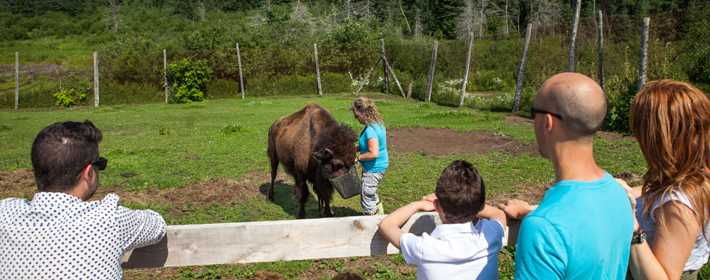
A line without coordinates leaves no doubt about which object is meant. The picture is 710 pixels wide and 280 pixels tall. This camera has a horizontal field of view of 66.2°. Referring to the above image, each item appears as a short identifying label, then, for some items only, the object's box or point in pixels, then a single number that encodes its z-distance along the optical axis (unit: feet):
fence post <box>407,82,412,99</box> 85.30
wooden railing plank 9.68
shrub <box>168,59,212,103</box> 88.84
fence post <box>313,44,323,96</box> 95.47
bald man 6.35
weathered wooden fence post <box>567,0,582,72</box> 54.49
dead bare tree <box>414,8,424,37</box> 208.95
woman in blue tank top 21.35
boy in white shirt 8.43
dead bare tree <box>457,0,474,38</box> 191.15
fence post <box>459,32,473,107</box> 70.13
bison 22.36
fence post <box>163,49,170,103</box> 89.76
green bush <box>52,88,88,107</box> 83.21
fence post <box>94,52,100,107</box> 85.40
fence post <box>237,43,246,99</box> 93.61
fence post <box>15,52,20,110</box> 80.17
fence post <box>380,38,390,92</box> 93.63
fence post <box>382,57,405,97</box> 87.56
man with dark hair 7.64
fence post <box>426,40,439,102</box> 75.77
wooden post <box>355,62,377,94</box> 95.14
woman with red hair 7.34
